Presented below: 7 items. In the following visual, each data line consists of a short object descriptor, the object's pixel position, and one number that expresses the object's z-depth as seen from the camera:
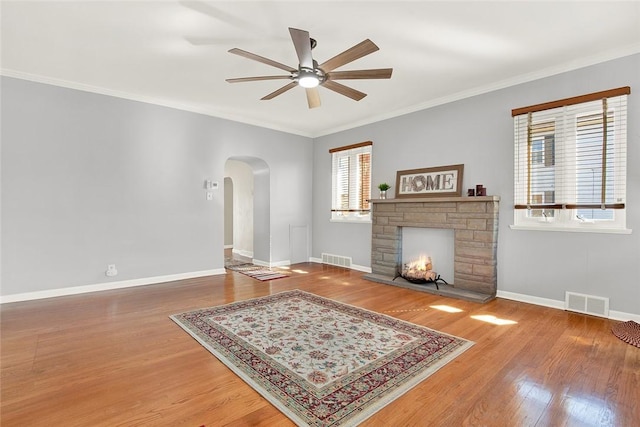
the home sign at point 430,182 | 4.59
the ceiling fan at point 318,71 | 2.43
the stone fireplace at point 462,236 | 4.10
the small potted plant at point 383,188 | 5.35
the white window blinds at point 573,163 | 3.32
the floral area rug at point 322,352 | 1.92
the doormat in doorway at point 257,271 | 5.37
